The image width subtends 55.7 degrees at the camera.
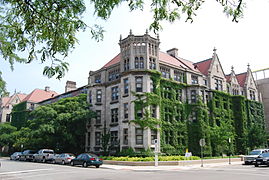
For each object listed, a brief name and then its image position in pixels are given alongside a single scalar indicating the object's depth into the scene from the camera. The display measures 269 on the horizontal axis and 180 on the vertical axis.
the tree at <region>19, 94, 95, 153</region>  38.47
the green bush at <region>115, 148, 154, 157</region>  32.84
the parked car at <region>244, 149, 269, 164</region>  30.69
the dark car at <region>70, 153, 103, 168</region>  27.62
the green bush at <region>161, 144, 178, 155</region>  35.81
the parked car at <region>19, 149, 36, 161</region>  40.06
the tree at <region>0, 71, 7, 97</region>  11.68
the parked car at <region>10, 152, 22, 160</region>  43.03
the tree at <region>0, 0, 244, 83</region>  6.72
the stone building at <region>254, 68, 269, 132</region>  60.69
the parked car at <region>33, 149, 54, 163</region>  36.41
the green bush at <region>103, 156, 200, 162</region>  30.36
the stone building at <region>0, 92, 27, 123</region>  77.56
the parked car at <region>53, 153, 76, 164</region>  32.47
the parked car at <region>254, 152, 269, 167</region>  26.45
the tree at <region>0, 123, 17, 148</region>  53.57
